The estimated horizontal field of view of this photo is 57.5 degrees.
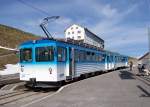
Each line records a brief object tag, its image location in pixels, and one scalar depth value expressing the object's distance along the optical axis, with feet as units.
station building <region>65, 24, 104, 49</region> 128.31
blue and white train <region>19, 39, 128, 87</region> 25.98
